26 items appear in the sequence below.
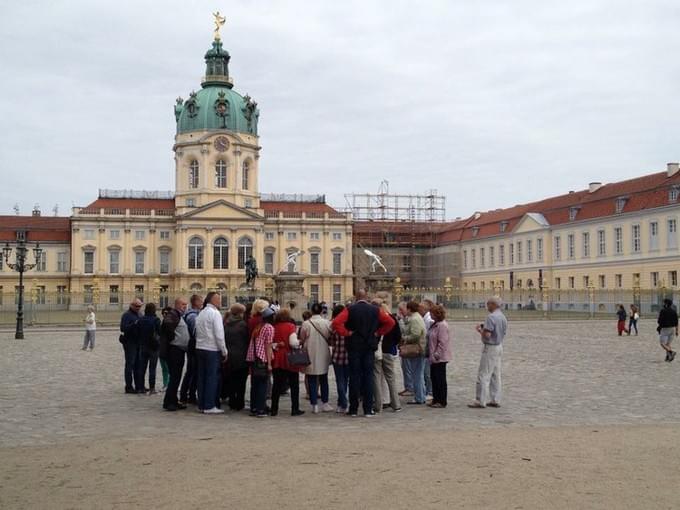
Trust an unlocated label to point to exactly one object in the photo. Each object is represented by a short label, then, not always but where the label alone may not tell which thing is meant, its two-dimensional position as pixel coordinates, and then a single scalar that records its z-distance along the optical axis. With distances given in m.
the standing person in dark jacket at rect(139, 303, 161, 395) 13.99
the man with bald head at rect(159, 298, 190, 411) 12.07
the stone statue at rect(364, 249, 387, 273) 44.46
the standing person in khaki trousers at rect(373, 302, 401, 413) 11.95
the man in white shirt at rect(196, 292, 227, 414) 11.69
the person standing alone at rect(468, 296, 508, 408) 12.15
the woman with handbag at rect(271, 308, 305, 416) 11.49
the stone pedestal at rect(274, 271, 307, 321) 44.25
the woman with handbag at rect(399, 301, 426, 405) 12.50
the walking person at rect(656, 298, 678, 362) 19.62
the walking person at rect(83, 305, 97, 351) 23.81
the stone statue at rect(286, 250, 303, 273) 46.32
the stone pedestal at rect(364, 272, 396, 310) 44.03
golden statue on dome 79.50
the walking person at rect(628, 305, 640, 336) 31.94
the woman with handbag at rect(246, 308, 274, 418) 11.42
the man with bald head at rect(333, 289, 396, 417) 11.45
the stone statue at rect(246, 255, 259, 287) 50.44
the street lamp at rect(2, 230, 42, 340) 30.96
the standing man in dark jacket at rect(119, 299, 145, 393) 13.93
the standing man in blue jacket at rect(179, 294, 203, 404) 12.54
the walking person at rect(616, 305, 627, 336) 31.47
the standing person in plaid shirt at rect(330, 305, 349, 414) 11.80
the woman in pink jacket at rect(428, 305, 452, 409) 12.29
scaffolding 90.31
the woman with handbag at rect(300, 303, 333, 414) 11.80
